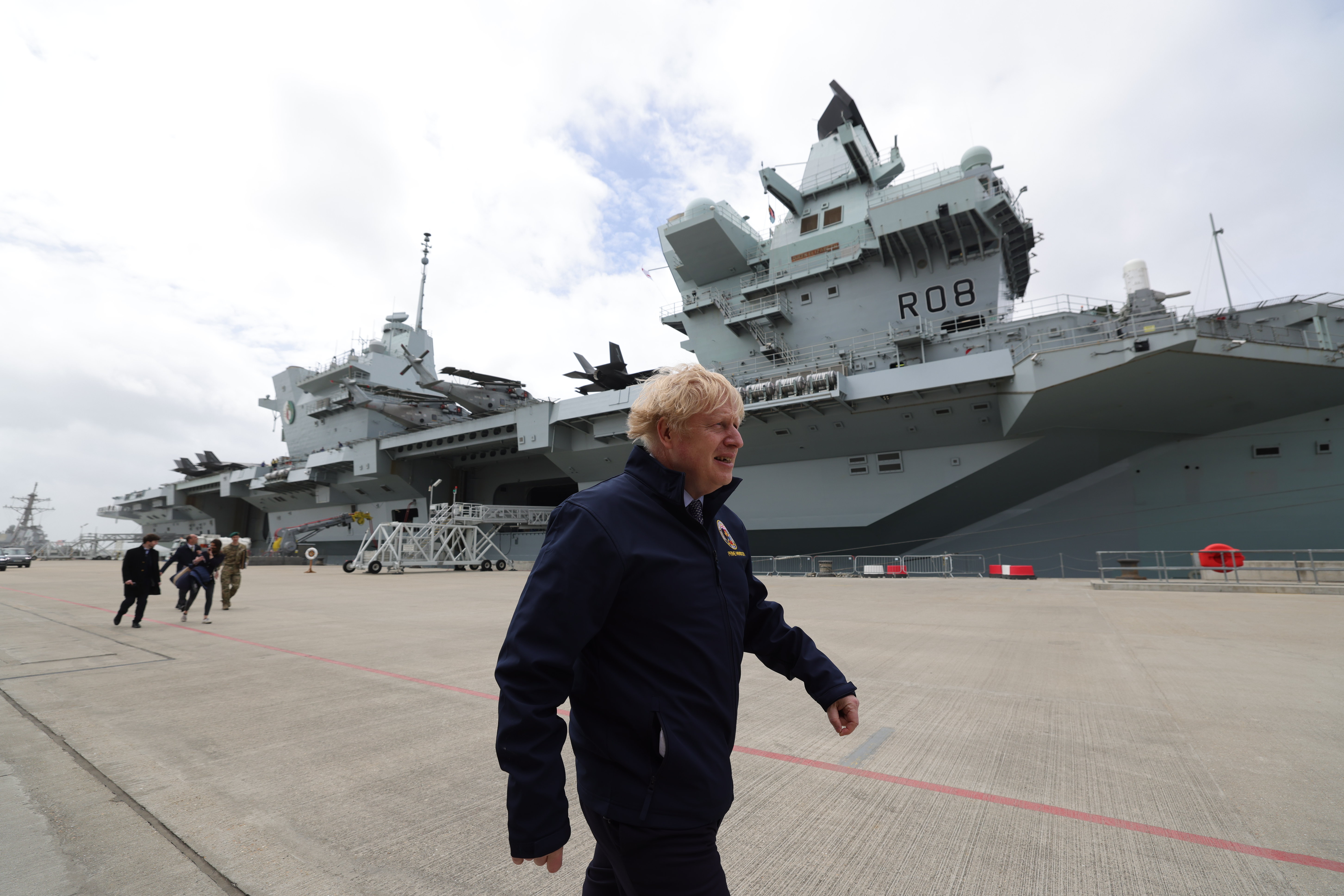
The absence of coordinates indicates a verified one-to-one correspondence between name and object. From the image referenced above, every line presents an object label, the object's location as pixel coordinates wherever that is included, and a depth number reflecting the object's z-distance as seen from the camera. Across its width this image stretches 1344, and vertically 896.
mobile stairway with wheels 21.50
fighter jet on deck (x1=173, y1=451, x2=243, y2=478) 41.69
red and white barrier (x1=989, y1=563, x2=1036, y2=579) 15.49
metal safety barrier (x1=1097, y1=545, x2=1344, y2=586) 11.21
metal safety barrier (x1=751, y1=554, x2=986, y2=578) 17.08
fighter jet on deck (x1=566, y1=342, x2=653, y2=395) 22.83
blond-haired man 1.14
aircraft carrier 13.35
